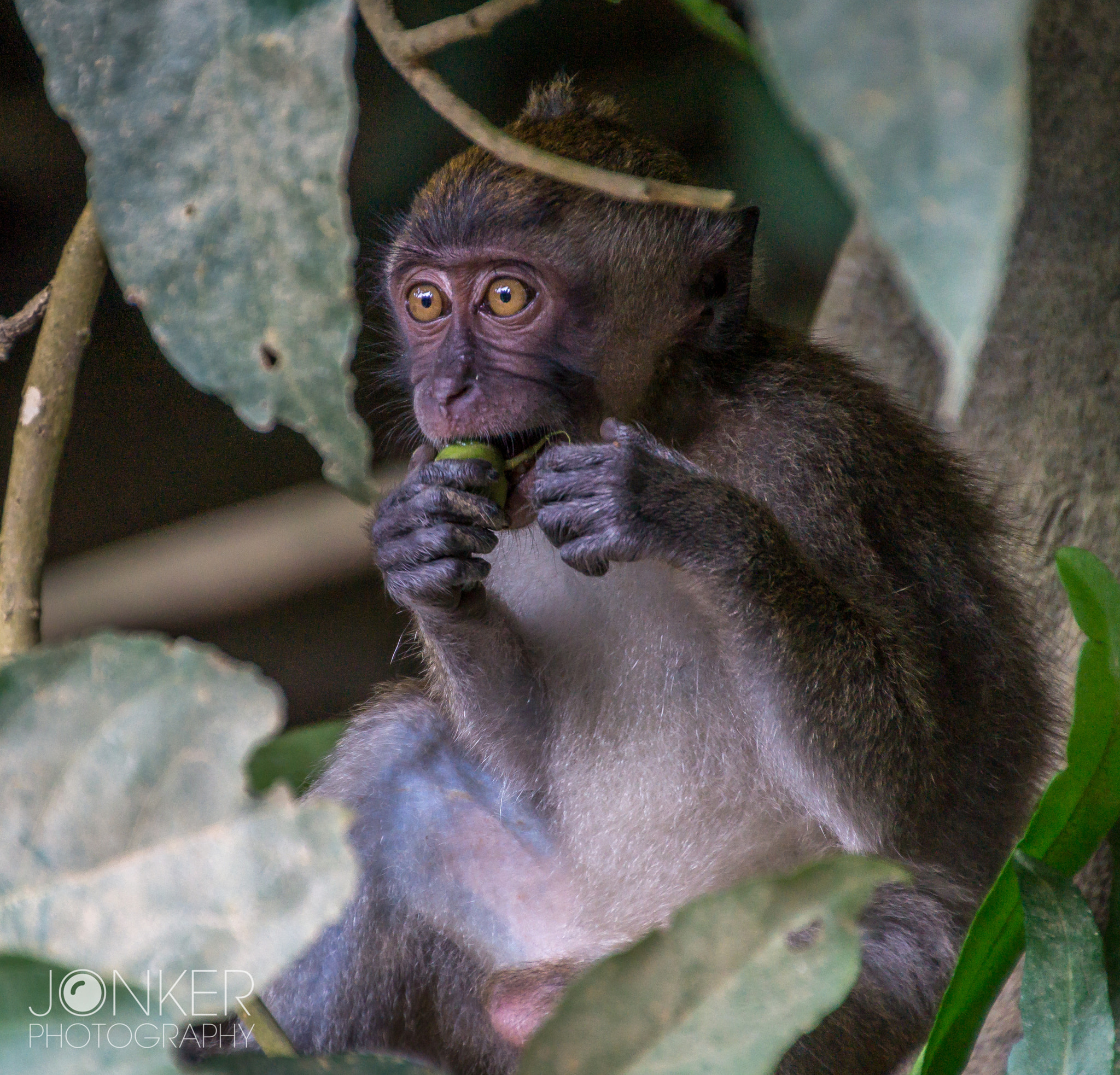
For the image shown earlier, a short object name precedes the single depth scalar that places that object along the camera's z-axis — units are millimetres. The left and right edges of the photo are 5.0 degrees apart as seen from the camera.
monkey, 3919
